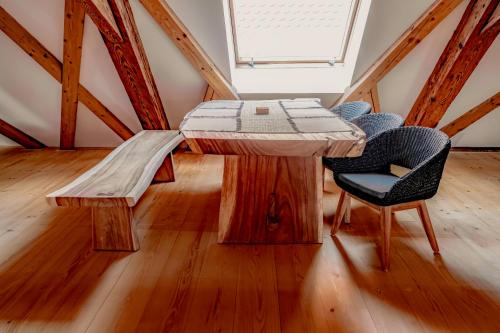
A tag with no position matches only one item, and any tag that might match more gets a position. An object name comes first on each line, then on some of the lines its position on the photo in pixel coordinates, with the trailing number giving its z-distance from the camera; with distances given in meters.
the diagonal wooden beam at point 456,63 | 2.61
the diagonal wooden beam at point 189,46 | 2.69
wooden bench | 1.73
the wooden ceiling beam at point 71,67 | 2.73
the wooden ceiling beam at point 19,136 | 3.74
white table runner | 1.72
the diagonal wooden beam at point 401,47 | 2.66
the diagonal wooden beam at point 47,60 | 2.82
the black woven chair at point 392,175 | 1.69
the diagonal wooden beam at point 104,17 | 2.23
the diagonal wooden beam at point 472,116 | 3.33
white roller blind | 3.08
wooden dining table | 1.98
